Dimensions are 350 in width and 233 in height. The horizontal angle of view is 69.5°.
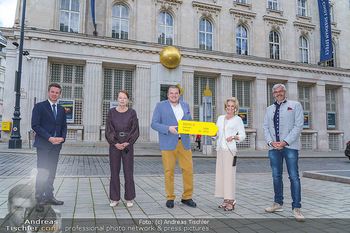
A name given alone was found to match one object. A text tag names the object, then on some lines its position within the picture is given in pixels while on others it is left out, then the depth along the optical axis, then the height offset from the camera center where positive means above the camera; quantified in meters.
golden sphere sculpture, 16.20 +5.01
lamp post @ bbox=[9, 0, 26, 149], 13.51 +1.00
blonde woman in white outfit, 4.09 -0.29
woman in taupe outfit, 4.09 -0.13
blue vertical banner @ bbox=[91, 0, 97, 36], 16.54 +8.19
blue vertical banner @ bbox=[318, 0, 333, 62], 22.50 +9.36
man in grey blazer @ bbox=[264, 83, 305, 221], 3.81 -0.07
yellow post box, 15.59 +0.50
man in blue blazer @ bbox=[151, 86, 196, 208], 4.10 -0.12
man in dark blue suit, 3.93 -0.10
